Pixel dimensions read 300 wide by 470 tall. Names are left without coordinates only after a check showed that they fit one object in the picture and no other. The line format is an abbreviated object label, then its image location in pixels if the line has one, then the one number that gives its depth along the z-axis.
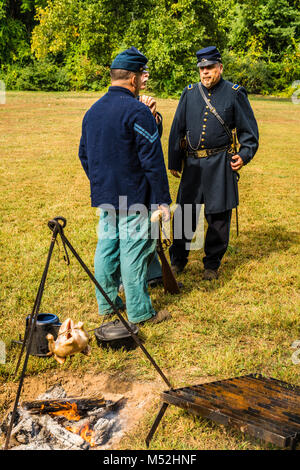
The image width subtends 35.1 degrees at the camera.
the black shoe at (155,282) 5.13
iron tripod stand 2.69
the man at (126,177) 3.71
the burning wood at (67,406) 3.02
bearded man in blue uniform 4.86
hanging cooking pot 3.61
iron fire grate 2.43
